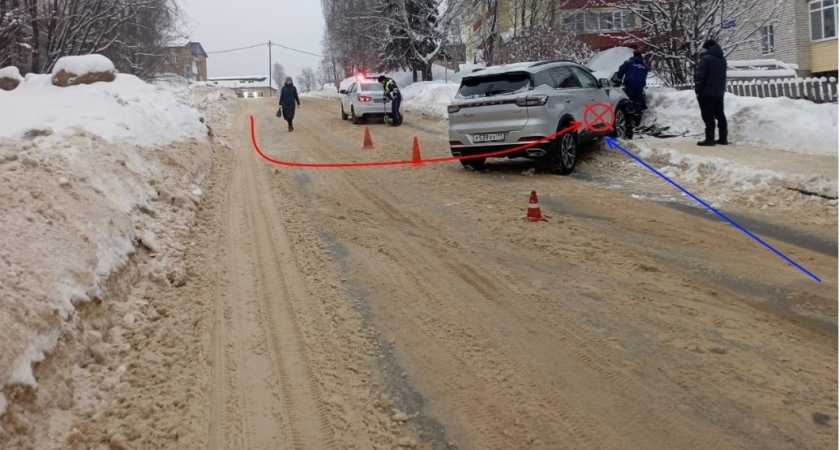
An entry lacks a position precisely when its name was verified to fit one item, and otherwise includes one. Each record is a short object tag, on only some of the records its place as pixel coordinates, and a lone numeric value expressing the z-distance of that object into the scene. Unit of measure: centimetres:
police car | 2095
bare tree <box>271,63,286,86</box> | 14835
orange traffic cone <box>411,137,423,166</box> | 1163
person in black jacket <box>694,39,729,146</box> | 704
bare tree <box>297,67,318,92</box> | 13775
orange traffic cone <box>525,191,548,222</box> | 718
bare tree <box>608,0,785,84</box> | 1304
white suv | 962
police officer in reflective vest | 1988
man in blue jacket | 1298
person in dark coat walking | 1905
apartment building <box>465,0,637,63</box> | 3095
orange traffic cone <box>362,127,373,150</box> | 1424
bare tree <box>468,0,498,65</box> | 3108
